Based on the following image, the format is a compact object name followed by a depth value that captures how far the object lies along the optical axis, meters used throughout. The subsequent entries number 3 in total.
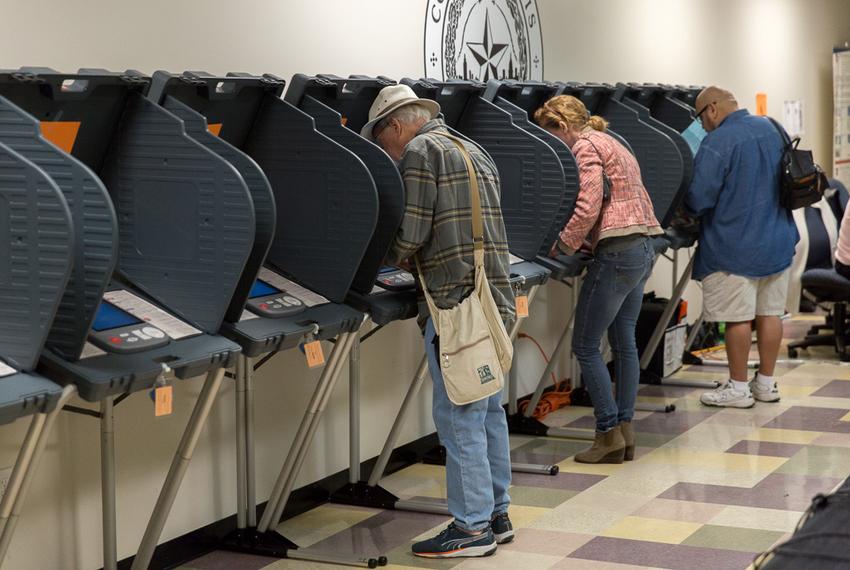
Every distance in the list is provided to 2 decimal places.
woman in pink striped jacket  4.51
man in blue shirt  5.50
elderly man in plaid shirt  3.45
